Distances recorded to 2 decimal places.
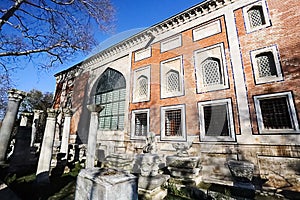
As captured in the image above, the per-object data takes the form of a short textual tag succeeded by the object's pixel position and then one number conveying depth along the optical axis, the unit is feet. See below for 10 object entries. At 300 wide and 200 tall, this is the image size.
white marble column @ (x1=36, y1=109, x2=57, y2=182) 15.98
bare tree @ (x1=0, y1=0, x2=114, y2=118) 24.16
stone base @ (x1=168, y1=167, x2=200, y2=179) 18.81
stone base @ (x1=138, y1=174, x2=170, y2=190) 14.03
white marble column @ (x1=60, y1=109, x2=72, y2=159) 26.96
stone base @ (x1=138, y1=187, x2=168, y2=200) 13.46
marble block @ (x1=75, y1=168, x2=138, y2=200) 5.57
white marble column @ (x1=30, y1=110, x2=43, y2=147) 35.40
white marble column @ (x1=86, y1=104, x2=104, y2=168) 18.54
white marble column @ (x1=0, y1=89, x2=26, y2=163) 17.10
